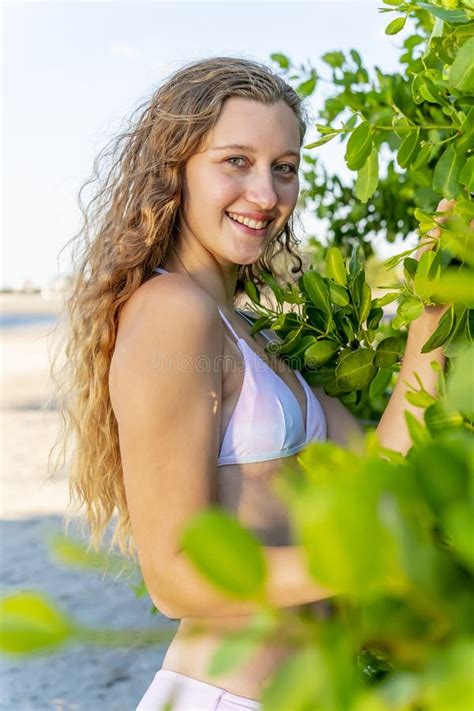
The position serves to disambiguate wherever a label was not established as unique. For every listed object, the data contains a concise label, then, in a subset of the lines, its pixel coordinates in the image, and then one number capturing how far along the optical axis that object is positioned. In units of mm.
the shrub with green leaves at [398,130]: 1067
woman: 1295
